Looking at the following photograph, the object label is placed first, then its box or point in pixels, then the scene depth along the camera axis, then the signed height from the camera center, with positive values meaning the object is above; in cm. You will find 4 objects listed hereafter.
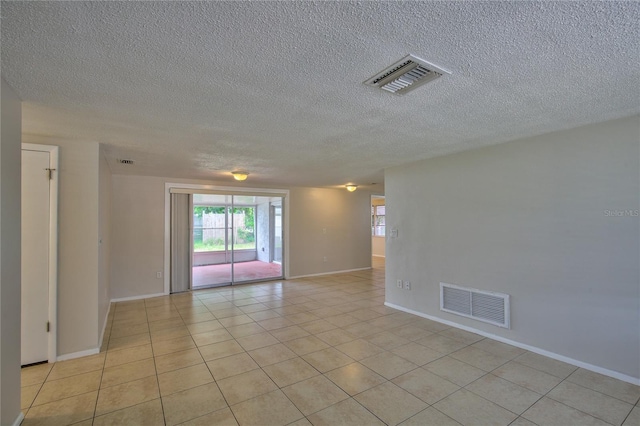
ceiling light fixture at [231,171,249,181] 498 +75
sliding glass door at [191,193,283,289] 724 -57
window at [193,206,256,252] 735 -17
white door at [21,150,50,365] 292 -34
